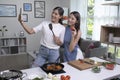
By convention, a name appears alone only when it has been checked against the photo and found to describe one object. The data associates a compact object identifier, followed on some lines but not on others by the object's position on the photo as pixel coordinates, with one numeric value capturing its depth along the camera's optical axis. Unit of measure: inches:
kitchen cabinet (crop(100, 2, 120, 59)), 123.5
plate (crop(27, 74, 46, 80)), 58.8
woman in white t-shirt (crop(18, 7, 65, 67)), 86.8
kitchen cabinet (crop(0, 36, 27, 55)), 188.2
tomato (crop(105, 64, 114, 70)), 72.5
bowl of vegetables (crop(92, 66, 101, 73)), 67.6
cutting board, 72.4
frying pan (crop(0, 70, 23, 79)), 54.3
